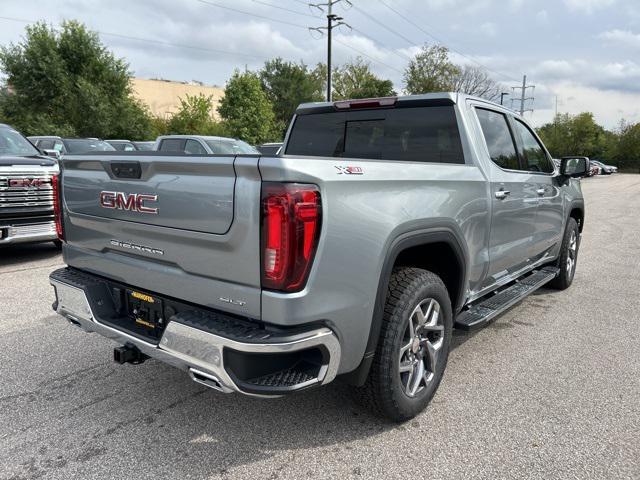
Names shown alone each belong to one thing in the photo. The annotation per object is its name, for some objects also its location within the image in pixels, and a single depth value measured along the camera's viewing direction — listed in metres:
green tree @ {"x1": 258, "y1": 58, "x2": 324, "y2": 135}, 55.97
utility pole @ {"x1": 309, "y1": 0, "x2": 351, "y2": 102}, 27.81
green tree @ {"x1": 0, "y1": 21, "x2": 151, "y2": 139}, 29.28
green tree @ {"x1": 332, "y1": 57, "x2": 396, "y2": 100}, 57.06
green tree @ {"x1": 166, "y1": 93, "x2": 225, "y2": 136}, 40.53
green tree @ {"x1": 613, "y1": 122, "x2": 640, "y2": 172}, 69.12
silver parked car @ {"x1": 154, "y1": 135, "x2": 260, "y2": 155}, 11.68
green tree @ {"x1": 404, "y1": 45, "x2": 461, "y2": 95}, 46.91
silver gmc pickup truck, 2.12
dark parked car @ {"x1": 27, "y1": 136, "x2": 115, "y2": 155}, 15.55
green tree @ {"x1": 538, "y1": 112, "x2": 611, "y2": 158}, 64.56
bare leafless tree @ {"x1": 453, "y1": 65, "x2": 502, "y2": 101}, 50.75
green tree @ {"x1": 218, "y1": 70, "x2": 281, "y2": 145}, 38.28
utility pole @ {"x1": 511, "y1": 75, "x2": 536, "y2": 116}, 67.12
